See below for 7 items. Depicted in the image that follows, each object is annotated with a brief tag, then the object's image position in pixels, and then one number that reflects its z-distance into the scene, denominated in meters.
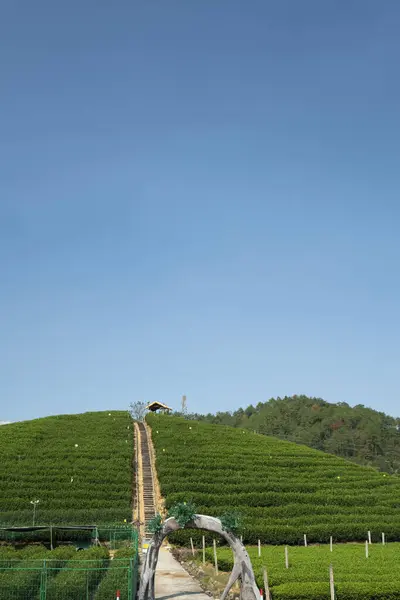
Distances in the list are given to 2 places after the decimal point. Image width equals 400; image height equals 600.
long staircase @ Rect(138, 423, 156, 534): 38.08
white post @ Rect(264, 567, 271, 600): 17.10
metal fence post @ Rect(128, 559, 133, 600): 16.48
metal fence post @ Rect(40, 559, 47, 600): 16.16
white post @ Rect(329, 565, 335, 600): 17.20
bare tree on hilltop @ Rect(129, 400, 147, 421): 76.55
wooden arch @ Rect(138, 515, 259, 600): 17.39
